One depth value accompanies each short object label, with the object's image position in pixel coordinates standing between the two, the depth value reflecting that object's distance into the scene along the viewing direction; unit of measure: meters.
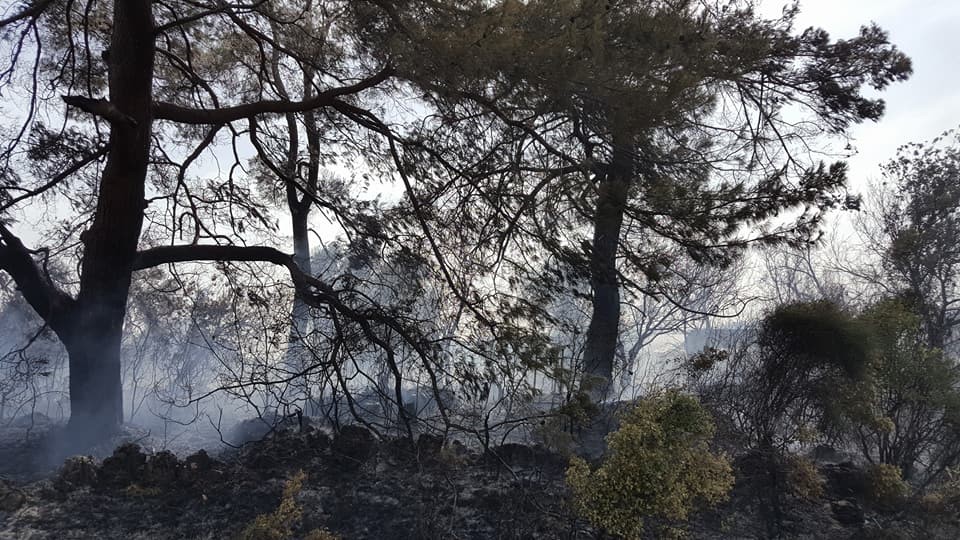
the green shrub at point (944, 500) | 5.23
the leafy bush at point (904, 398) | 5.62
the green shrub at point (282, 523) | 3.83
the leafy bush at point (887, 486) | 5.50
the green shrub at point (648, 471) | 3.61
